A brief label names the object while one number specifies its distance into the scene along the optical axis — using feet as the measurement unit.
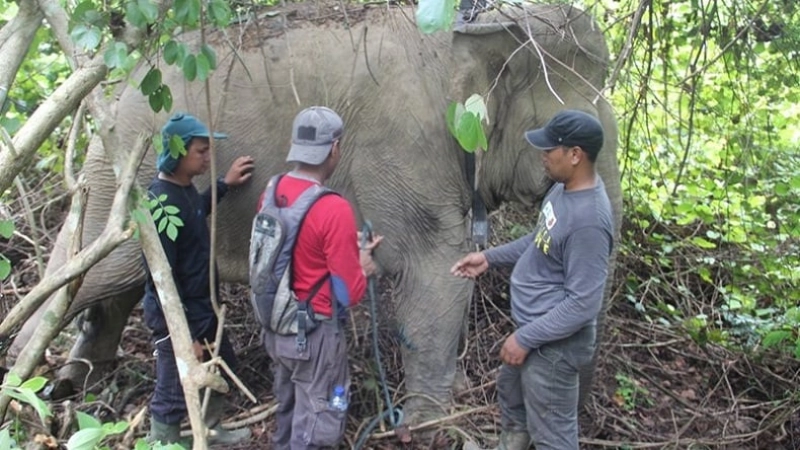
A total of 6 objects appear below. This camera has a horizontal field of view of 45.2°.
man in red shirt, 13.64
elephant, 16.62
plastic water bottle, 14.37
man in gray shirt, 13.00
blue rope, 15.20
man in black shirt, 14.93
